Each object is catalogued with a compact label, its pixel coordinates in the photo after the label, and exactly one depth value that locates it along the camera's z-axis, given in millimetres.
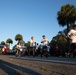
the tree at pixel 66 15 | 19702
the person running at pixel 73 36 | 4540
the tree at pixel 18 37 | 39812
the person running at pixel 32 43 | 9371
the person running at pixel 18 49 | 9600
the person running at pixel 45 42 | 8287
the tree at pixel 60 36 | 28736
